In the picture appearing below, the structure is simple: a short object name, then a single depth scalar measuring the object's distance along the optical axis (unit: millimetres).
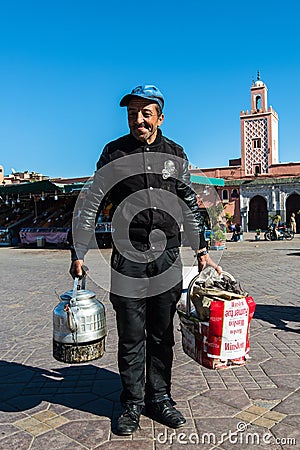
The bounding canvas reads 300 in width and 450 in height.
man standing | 2746
